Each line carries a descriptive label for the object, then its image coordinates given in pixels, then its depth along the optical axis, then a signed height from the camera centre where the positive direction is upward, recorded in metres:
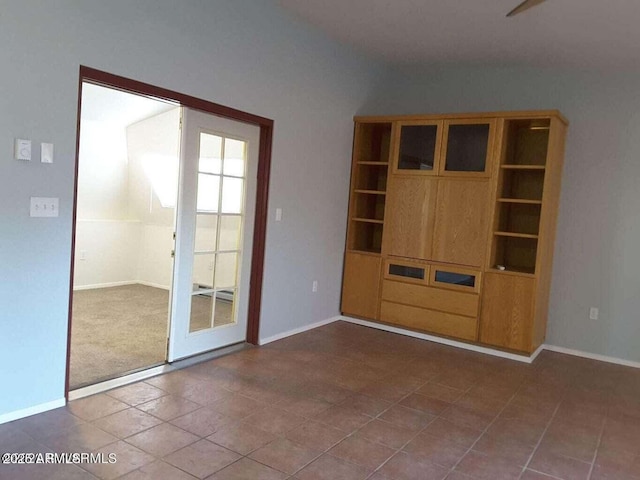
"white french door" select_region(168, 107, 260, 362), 3.62 -0.21
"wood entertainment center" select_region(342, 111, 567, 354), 4.40 -0.02
